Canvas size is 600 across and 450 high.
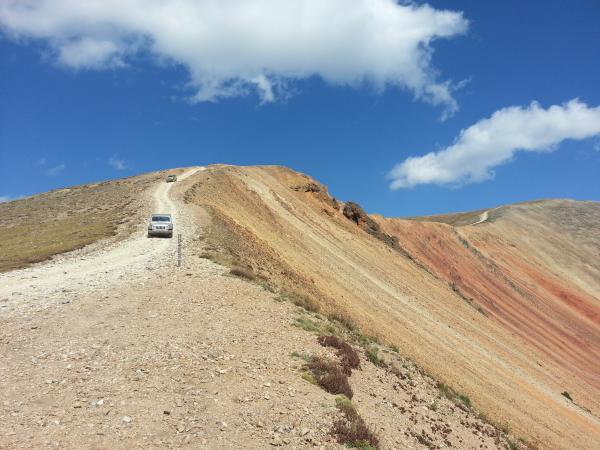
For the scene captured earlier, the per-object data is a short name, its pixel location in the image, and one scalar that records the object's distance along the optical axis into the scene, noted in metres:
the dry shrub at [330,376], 12.84
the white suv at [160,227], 30.23
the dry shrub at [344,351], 15.05
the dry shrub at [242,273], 21.27
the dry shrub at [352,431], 10.62
